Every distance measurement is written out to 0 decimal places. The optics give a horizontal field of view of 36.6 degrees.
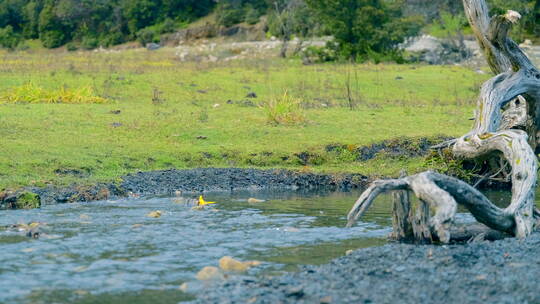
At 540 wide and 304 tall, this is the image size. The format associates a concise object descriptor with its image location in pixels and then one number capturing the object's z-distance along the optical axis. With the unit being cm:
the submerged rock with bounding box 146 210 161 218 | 1353
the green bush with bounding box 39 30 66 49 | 6644
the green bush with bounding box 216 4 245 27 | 6350
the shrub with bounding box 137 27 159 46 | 6347
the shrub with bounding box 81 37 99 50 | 6456
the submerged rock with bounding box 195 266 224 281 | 953
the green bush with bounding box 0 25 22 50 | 6197
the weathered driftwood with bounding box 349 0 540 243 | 1032
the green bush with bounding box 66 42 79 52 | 6469
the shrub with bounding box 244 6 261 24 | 6284
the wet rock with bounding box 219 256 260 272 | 992
